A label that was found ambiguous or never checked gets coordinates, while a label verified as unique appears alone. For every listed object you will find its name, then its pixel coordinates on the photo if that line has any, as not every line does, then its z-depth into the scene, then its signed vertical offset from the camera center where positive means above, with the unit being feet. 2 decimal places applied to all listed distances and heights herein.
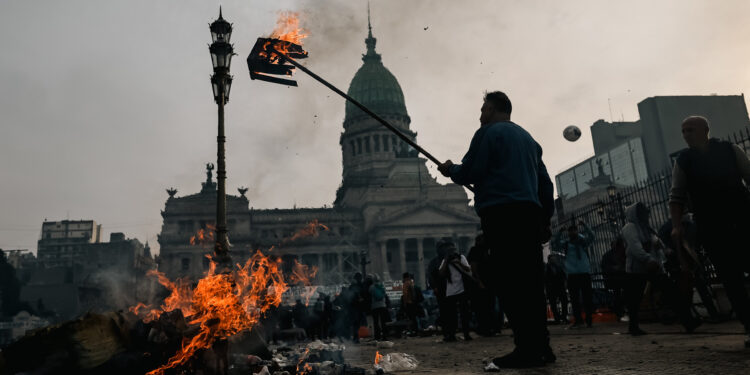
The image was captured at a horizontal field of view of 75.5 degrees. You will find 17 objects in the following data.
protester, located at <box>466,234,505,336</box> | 27.78 -0.55
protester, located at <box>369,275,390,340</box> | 39.83 -1.15
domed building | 182.50 +27.09
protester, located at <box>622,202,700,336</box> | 19.99 +0.54
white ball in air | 65.51 +19.84
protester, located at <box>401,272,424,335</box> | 41.04 -0.66
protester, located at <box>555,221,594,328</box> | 30.71 +0.80
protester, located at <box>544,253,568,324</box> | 35.01 -0.07
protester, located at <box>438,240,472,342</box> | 28.68 +0.21
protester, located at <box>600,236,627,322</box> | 24.75 +0.51
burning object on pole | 19.83 +9.81
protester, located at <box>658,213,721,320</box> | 24.98 +0.10
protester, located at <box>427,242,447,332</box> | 29.27 +0.54
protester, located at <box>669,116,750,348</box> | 14.02 +2.05
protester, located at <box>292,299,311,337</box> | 50.98 -1.93
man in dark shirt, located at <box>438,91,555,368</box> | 11.98 +1.51
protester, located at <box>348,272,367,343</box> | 42.83 -0.74
